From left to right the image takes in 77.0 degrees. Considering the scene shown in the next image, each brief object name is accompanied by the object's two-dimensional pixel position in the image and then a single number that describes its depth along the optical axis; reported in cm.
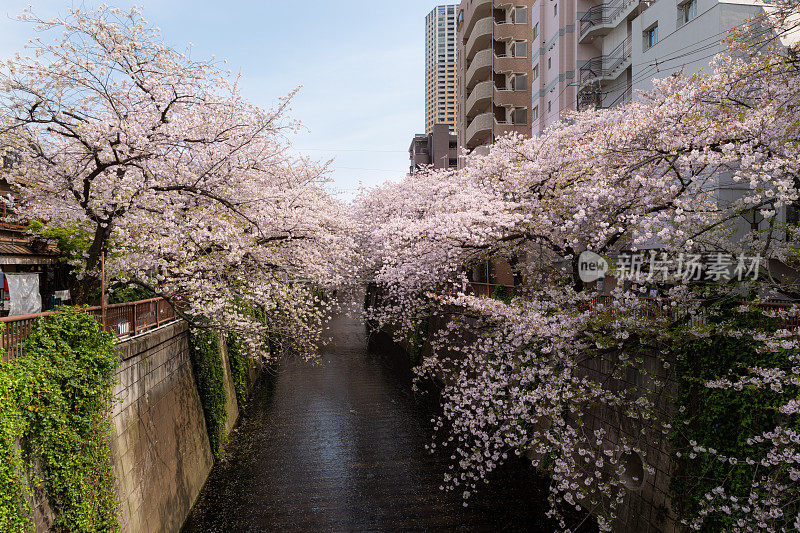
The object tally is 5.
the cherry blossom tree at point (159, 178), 1045
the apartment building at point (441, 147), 7212
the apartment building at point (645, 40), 1617
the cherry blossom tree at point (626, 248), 758
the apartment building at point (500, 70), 3684
